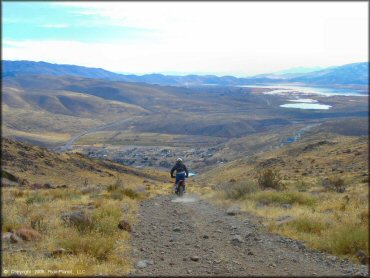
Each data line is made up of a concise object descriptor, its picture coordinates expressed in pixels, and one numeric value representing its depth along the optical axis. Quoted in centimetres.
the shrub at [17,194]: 1865
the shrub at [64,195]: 1771
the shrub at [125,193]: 1812
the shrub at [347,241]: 870
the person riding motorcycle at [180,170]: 2059
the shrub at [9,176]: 2947
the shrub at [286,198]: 1573
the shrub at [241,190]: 1858
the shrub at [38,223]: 1048
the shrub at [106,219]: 1012
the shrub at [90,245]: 828
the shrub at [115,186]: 2062
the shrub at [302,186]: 2381
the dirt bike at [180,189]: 2110
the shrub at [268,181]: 2148
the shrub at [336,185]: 2108
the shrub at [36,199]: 1600
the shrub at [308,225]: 1059
